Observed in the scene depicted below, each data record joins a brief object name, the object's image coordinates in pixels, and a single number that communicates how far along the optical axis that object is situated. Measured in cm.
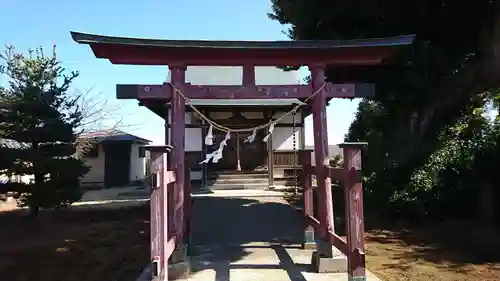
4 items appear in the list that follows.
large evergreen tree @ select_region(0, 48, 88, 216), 991
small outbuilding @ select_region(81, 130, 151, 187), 2168
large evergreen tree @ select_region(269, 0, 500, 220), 884
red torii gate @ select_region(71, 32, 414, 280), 562
